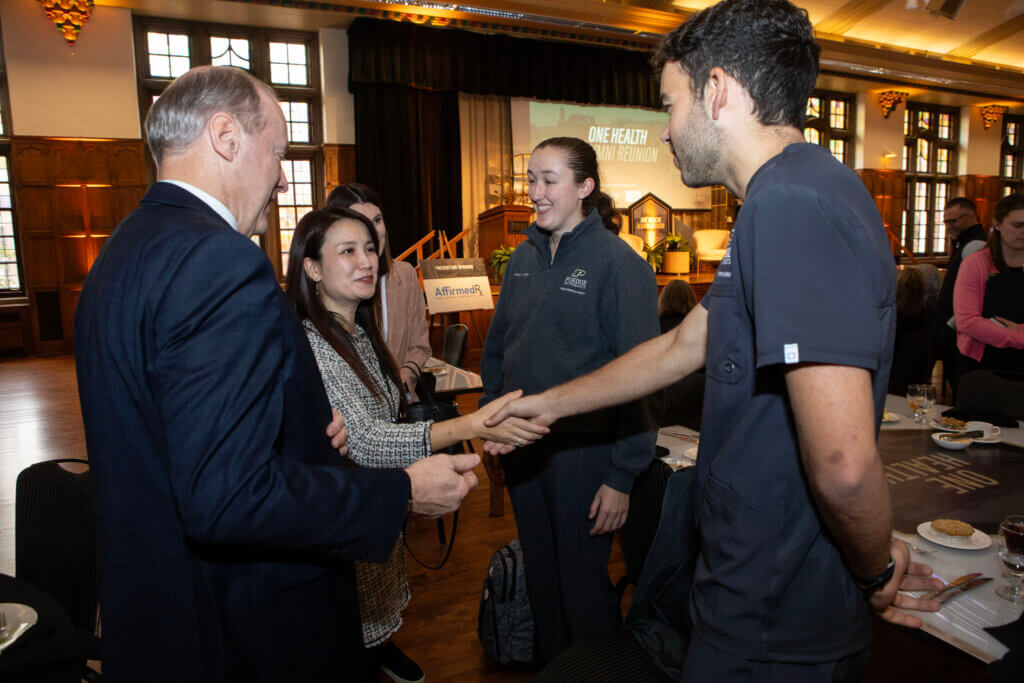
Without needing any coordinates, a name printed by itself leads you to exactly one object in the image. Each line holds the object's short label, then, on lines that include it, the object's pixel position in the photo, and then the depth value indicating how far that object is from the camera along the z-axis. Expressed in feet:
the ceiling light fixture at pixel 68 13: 27.48
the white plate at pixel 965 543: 4.75
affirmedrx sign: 24.82
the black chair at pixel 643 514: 6.23
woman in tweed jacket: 5.58
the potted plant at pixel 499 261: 29.81
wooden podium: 31.35
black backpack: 7.48
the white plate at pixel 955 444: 6.95
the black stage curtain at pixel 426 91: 33.76
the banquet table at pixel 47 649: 4.22
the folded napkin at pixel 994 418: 7.89
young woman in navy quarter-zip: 6.38
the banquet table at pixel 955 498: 3.95
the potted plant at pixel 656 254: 36.42
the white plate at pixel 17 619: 4.37
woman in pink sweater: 11.07
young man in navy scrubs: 2.72
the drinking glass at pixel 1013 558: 4.21
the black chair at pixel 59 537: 5.88
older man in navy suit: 2.95
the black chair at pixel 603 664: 4.92
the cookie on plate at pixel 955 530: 4.83
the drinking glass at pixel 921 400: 8.04
